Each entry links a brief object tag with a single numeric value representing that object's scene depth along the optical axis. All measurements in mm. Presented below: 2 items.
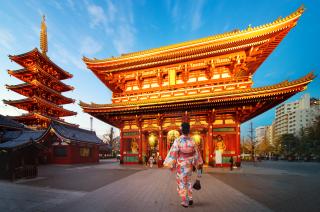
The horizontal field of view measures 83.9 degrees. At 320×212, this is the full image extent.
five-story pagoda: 25703
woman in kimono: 4469
